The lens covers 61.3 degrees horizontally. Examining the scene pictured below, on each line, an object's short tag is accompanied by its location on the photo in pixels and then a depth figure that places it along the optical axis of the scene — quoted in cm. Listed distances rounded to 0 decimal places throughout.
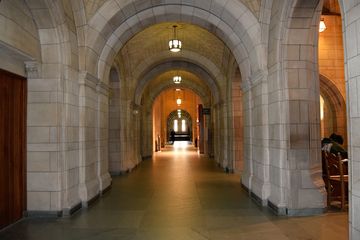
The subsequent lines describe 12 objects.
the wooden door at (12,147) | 471
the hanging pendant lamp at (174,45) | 959
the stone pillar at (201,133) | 1962
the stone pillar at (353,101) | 296
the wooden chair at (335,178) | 534
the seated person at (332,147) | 589
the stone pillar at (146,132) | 1675
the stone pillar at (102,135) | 698
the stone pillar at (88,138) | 604
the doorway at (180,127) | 4469
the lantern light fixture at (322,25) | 956
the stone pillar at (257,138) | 607
